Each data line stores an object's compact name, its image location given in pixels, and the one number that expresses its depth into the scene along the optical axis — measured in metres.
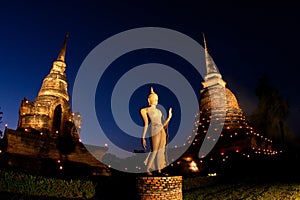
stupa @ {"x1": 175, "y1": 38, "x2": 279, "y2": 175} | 25.80
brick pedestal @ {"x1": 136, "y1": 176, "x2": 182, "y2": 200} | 7.71
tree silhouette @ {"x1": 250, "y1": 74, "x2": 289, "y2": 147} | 32.72
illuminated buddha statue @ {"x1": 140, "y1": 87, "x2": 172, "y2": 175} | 8.41
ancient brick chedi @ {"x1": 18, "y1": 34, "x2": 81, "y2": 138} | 25.12
